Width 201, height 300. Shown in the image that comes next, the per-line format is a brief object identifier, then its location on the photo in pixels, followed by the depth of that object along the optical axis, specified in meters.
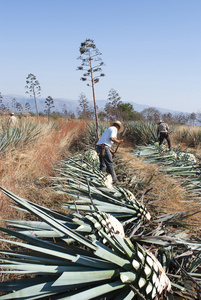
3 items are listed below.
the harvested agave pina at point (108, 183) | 3.06
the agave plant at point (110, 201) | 2.41
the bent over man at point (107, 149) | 5.13
